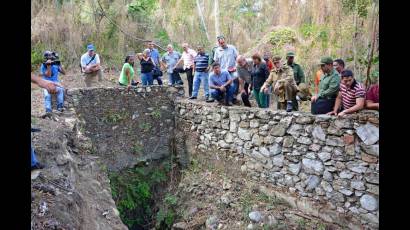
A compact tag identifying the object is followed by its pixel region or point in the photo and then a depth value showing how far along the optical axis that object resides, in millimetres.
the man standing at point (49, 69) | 6695
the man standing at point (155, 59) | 9492
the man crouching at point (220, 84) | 7523
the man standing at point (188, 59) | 8969
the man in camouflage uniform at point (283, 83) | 6379
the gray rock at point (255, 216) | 6469
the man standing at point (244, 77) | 7531
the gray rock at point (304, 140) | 5969
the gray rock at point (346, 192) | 5438
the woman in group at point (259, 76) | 7000
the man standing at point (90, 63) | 8891
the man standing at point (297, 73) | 6802
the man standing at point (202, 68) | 8211
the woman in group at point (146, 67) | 9062
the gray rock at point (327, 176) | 5719
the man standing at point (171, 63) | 9273
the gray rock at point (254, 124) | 6898
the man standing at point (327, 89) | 5539
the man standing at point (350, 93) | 5008
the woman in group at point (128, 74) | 8992
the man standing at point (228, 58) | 7883
